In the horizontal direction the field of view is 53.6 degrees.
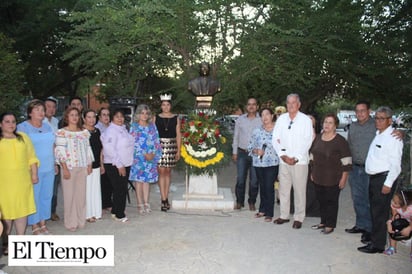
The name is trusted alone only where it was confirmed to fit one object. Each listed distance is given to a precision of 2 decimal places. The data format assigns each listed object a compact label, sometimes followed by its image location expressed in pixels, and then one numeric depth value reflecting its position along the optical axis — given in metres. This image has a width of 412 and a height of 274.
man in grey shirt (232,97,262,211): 6.94
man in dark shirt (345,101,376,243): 5.41
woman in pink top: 5.98
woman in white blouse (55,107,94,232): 5.45
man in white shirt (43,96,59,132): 6.13
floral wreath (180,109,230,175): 6.92
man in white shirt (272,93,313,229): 5.61
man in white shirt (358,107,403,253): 4.54
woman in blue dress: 5.15
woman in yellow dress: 4.48
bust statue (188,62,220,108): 7.44
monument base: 6.94
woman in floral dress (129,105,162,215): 6.31
